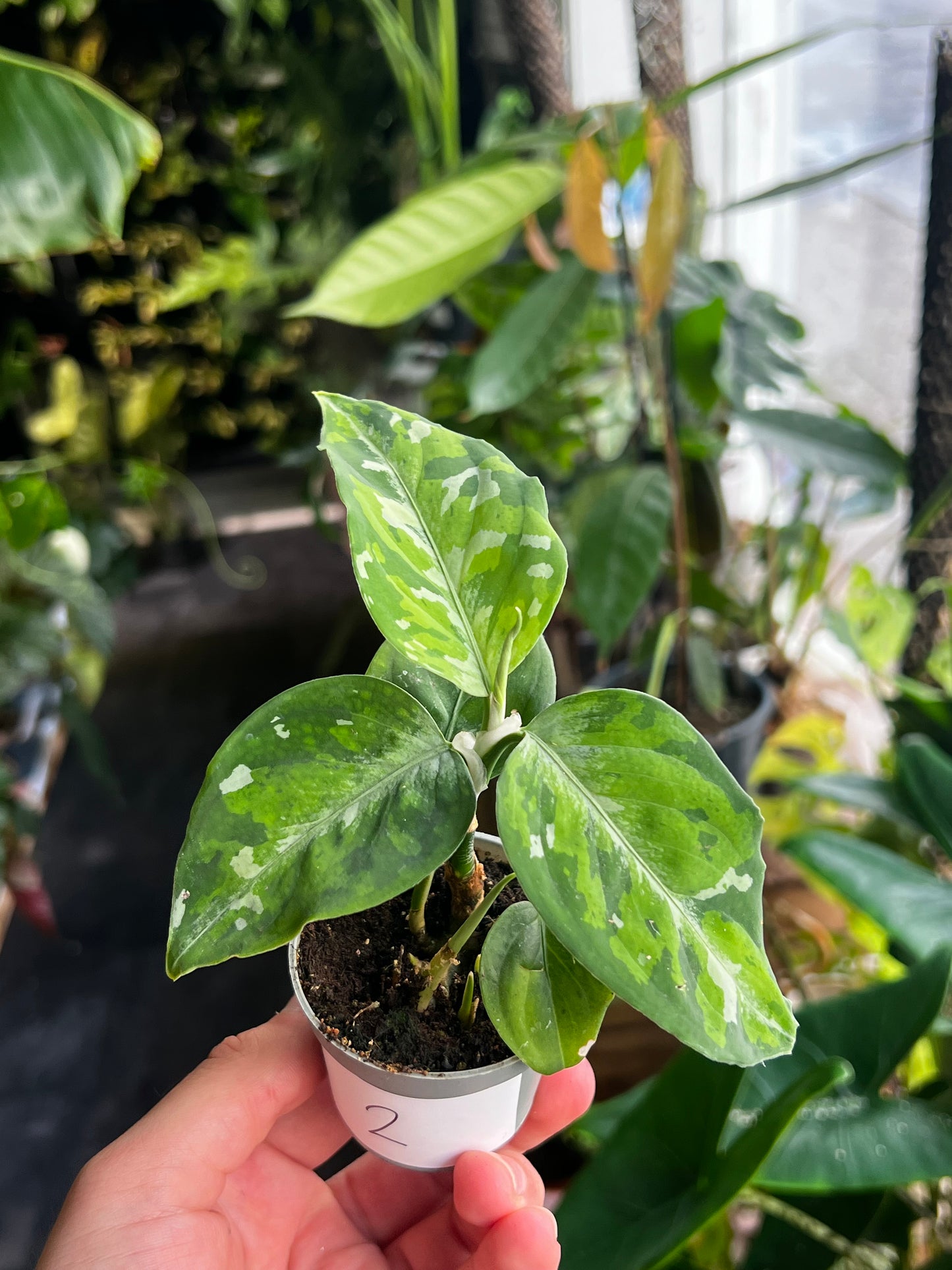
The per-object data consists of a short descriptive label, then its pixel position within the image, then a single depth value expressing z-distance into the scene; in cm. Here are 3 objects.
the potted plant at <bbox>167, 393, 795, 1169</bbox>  28
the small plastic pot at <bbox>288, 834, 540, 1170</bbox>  38
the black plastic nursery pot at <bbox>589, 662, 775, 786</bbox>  100
